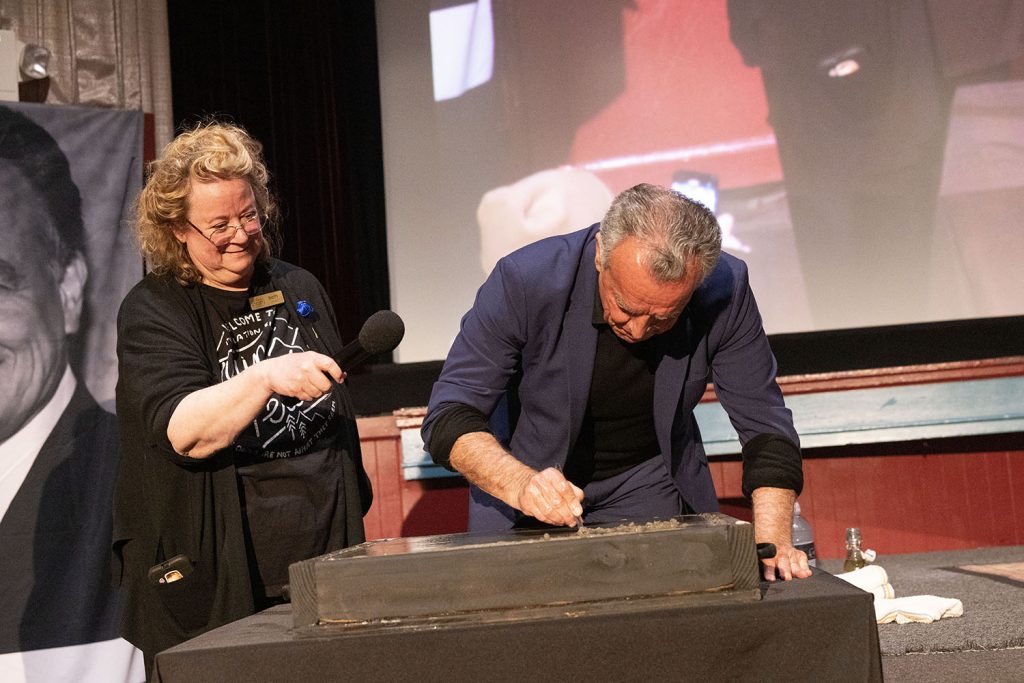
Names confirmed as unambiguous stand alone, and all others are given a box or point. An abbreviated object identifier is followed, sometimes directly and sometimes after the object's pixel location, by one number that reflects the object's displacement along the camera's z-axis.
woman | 1.87
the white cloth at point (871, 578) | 3.17
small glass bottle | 3.63
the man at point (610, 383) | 1.86
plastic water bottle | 4.05
